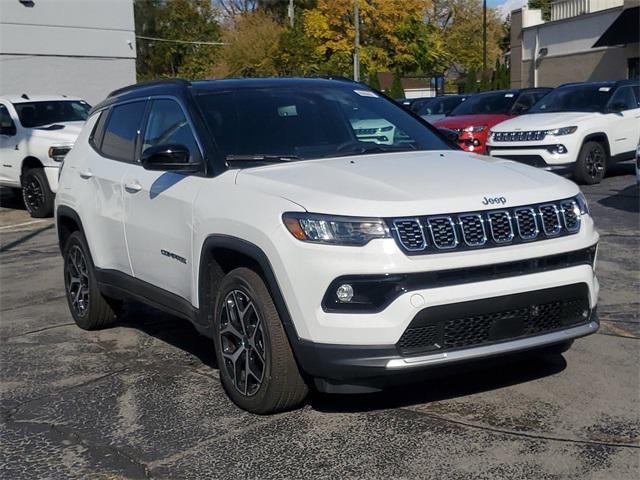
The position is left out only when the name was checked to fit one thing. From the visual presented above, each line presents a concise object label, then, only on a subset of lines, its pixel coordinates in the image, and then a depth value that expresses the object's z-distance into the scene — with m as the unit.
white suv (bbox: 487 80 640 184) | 13.78
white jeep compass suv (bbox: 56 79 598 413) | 4.18
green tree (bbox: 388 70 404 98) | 43.50
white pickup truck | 13.85
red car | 16.09
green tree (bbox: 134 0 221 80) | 53.41
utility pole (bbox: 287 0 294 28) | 53.80
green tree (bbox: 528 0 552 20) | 60.19
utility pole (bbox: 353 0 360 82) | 35.91
